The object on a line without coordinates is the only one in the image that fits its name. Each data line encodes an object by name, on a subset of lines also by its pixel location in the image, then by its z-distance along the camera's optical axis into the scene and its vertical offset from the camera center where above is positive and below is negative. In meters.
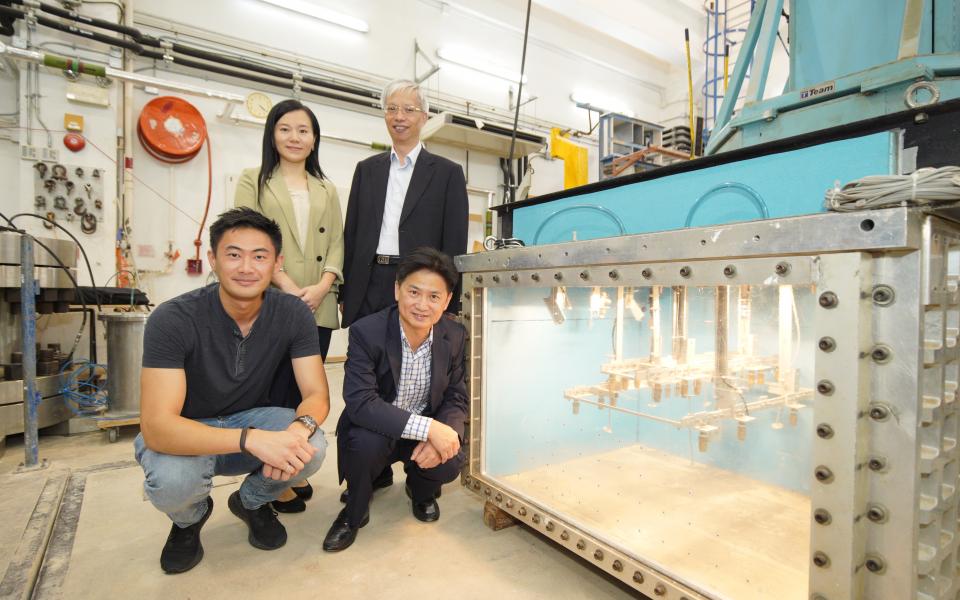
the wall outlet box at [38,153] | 3.04 +0.86
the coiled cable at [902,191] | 0.63 +0.14
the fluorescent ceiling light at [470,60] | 4.75 +2.31
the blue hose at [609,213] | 1.66 +0.28
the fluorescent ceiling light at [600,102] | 5.79 +2.35
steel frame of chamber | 0.66 -0.13
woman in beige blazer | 1.61 +0.29
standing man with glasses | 1.65 +0.30
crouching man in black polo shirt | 1.17 -0.26
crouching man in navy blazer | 1.32 -0.28
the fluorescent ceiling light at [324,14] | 3.96 +2.31
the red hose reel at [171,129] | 3.42 +1.15
